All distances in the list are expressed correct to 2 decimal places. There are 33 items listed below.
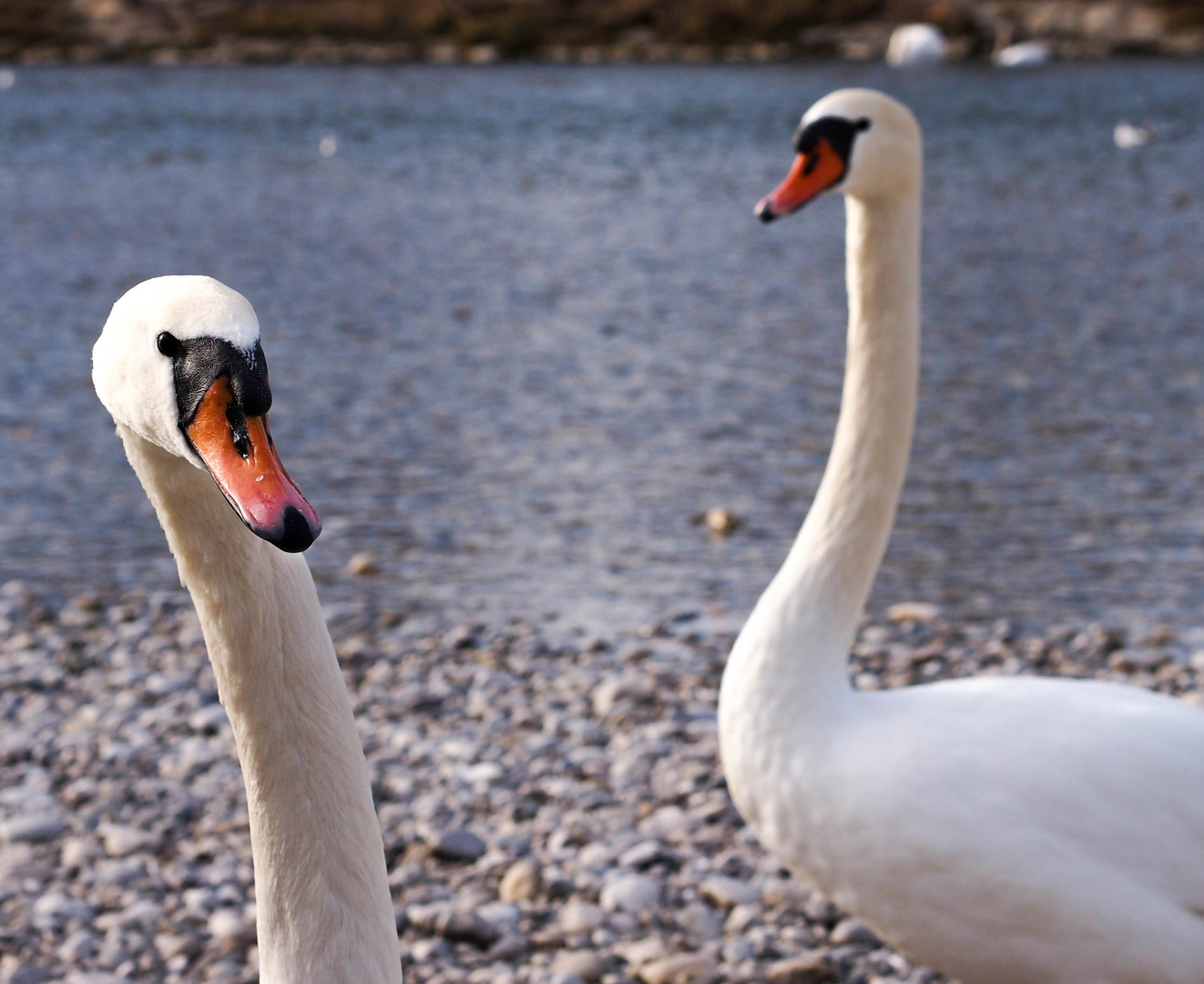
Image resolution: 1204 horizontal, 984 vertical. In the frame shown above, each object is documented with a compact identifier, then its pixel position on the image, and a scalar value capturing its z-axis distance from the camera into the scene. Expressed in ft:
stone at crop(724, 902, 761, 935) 23.82
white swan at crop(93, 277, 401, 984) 11.71
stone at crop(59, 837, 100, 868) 26.23
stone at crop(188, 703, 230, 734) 31.53
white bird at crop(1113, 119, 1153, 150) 160.66
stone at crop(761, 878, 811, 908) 24.41
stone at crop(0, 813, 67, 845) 27.04
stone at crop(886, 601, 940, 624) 37.70
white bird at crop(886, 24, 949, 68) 289.94
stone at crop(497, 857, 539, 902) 24.91
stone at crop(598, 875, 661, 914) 24.40
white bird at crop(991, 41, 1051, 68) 283.38
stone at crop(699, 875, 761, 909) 24.47
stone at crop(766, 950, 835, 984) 22.35
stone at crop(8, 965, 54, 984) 22.62
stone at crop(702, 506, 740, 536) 45.60
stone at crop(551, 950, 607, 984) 22.58
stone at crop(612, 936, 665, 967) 22.88
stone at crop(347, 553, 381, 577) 42.55
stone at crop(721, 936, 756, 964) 23.00
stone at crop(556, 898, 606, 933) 23.95
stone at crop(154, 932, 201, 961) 23.45
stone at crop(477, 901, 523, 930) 24.00
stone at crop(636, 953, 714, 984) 22.33
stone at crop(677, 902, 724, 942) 23.70
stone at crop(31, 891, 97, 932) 24.34
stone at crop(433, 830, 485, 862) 26.32
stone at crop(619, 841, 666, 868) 25.67
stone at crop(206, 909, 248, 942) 23.75
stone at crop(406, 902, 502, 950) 23.52
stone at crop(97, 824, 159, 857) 26.61
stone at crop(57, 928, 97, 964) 23.40
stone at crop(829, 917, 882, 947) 23.43
